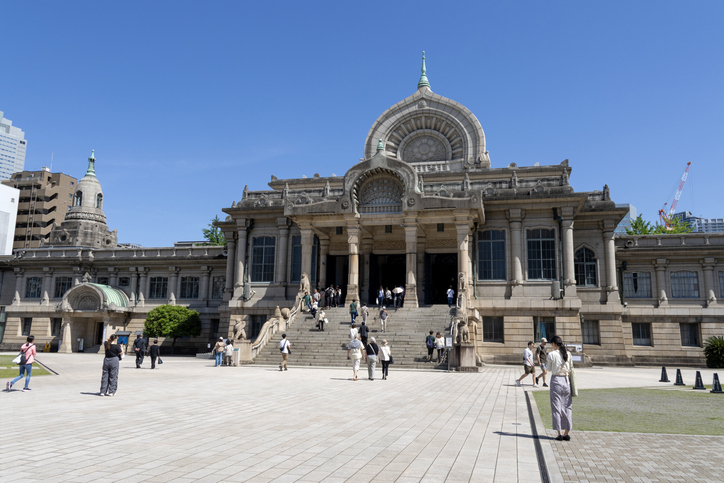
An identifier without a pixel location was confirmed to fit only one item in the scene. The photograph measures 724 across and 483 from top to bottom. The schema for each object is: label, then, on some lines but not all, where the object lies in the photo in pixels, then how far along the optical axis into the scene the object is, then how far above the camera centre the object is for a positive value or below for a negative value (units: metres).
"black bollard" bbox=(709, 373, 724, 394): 18.42 -1.93
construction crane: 64.15 +23.62
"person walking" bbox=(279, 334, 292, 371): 24.42 -1.23
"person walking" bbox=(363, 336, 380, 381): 20.92 -1.30
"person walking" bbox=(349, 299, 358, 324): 30.65 +0.70
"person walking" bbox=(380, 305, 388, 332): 29.95 +0.25
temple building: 34.25 +4.65
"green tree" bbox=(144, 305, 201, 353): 44.16 -0.10
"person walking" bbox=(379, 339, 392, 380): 21.31 -1.32
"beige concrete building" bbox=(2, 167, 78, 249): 89.06 +18.74
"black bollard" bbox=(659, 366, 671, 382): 23.05 -2.09
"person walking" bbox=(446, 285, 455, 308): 32.97 +1.69
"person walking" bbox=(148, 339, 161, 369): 26.31 -1.53
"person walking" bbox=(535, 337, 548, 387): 21.00 -1.07
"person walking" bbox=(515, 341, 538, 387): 20.73 -1.37
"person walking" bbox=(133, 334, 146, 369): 26.39 -1.41
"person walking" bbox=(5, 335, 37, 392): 16.11 -1.25
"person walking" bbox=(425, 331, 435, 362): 26.55 -0.99
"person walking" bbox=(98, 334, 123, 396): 14.99 -1.40
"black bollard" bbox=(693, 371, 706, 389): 19.67 -1.99
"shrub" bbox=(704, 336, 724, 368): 32.44 -1.46
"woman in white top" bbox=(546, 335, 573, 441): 9.79 -1.12
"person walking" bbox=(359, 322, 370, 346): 27.28 -0.47
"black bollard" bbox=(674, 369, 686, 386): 21.31 -2.06
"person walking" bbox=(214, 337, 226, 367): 28.70 -1.63
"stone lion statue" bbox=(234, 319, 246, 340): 29.14 -0.54
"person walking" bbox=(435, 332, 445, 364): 26.25 -0.93
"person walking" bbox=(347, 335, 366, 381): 20.77 -1.10
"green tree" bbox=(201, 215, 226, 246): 65.81 +10.24
